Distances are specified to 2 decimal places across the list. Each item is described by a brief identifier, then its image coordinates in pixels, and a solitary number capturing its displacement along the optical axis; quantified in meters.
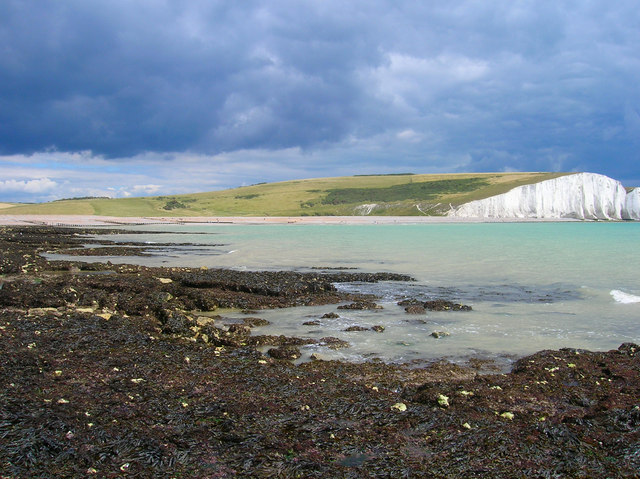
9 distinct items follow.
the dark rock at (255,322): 13.77
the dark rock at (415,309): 15.50
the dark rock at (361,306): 16.27
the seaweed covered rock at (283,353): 10.34
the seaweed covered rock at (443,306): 16.19
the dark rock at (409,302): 16.78
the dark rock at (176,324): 11.84
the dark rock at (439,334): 12.44
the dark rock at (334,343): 11.43
